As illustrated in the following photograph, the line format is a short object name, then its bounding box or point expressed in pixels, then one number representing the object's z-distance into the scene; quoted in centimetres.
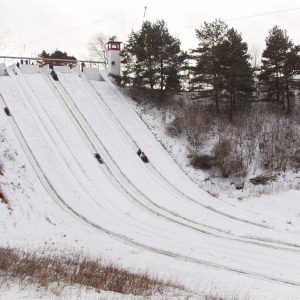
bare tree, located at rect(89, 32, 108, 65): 7326
